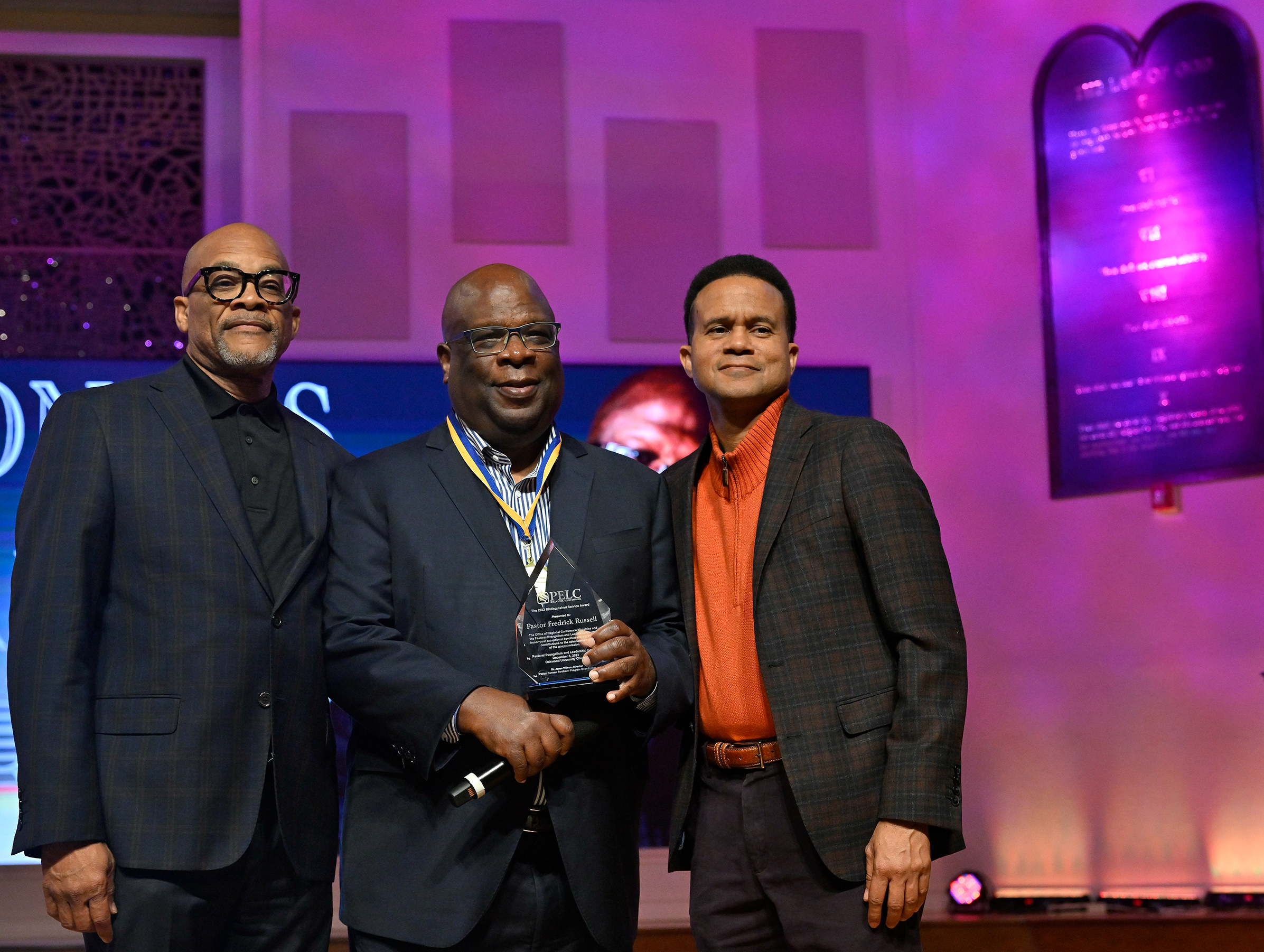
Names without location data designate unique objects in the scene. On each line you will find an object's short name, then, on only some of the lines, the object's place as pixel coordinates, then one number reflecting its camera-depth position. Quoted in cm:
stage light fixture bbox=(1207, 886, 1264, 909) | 449
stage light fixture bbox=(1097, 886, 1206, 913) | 451
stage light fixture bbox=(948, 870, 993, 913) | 461
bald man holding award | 215
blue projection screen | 457
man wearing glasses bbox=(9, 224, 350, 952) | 215
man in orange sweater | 224
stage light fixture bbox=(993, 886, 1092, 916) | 456
